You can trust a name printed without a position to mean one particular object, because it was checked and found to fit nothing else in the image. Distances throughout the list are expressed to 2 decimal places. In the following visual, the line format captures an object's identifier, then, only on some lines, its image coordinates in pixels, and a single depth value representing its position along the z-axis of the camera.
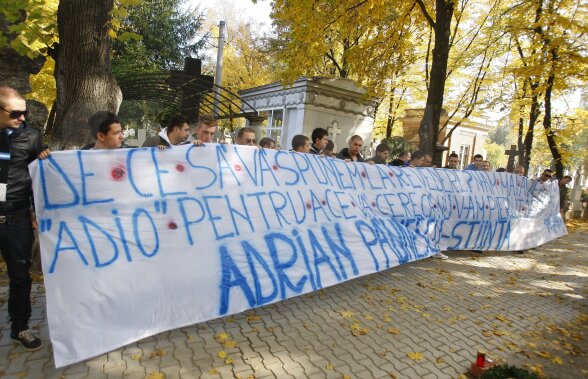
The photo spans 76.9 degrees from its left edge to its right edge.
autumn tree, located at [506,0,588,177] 8.88
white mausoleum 14.76
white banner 2.64
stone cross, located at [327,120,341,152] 15.22
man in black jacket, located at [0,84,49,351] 2.51
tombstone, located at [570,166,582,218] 15.97
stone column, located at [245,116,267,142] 12.47
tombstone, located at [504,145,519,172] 16.52
